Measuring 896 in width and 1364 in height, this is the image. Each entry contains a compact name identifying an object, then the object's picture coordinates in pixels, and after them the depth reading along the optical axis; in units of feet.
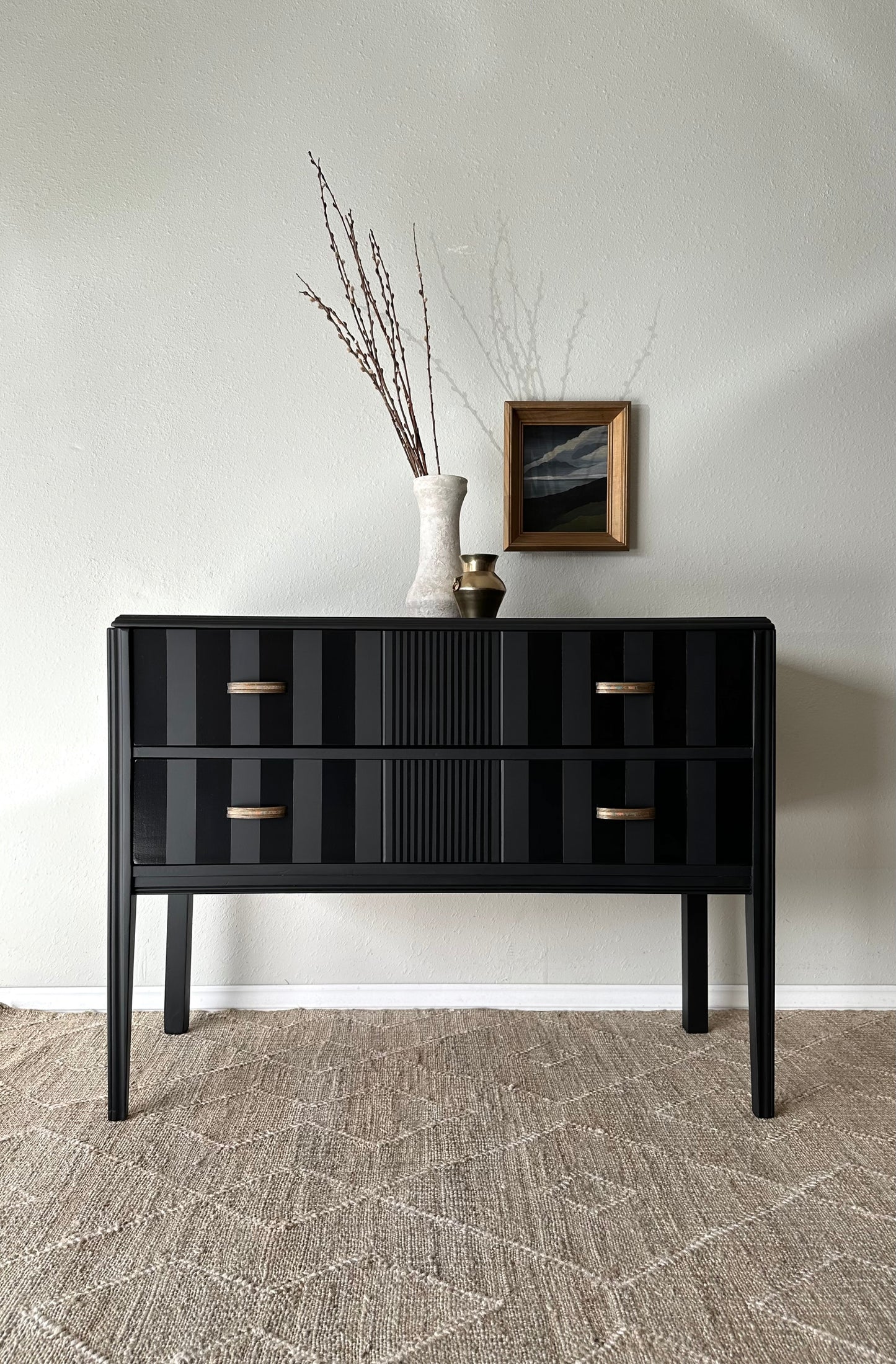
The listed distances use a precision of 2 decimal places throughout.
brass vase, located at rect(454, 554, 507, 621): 5.59
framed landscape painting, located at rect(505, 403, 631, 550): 6.54
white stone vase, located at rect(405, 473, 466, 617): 5.83
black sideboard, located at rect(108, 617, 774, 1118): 5.09
